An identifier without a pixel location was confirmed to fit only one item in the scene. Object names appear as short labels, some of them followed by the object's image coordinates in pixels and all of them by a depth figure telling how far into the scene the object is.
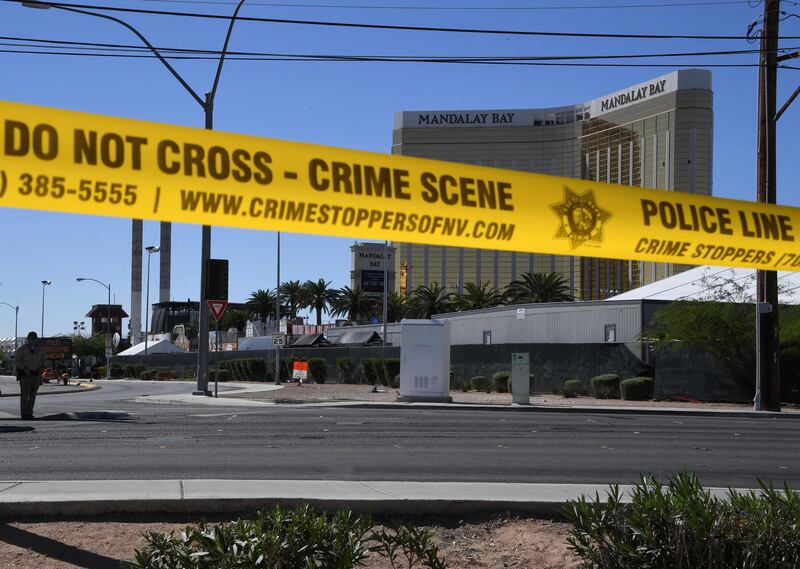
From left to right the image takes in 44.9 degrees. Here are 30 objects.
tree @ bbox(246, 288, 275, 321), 117.38
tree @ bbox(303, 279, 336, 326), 105.56
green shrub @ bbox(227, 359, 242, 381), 60.70
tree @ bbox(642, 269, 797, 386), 32.56
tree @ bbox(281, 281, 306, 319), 106.31
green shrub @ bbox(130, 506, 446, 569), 5.26
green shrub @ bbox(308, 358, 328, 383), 49.88
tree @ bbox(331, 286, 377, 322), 103.75
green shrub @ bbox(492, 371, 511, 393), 38.81
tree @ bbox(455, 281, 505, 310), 88.88
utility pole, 27.39
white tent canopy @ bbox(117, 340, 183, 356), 95.88
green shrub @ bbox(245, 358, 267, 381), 58.31
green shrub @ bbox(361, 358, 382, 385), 44.91
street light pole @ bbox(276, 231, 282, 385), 47.00
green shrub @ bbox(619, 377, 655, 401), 33.41
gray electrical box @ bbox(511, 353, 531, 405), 28.08
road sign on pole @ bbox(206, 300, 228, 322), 27.55
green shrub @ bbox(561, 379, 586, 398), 35.94
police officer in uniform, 18.36
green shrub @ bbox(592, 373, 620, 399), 34.72
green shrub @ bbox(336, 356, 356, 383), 48.19
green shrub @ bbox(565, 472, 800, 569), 5.46
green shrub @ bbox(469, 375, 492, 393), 40.41
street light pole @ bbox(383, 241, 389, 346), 58.91
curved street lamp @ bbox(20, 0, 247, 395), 27.31
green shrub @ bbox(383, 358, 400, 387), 43.41
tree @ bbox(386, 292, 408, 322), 98.19
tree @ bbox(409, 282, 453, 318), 93.12
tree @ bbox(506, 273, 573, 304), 87.38
